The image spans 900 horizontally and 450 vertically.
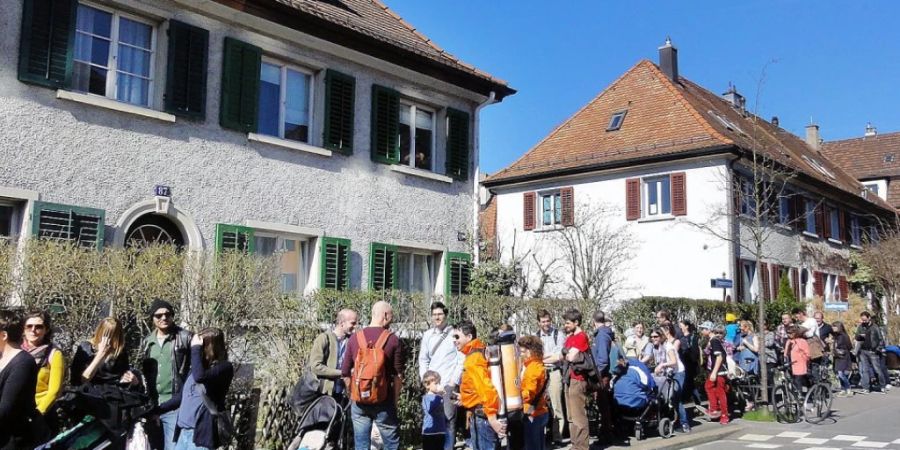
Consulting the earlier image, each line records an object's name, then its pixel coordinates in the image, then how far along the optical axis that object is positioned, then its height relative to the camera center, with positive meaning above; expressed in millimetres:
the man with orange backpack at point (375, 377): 7477 -544
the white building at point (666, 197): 26203 +4501
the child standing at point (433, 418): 9109 -1109
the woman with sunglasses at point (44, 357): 6008 -335
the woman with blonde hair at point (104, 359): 6719 -380
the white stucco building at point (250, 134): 10914 +2908
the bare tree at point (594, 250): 25302 +2366
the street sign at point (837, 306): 24234 +605
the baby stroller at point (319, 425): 7676 -1021
